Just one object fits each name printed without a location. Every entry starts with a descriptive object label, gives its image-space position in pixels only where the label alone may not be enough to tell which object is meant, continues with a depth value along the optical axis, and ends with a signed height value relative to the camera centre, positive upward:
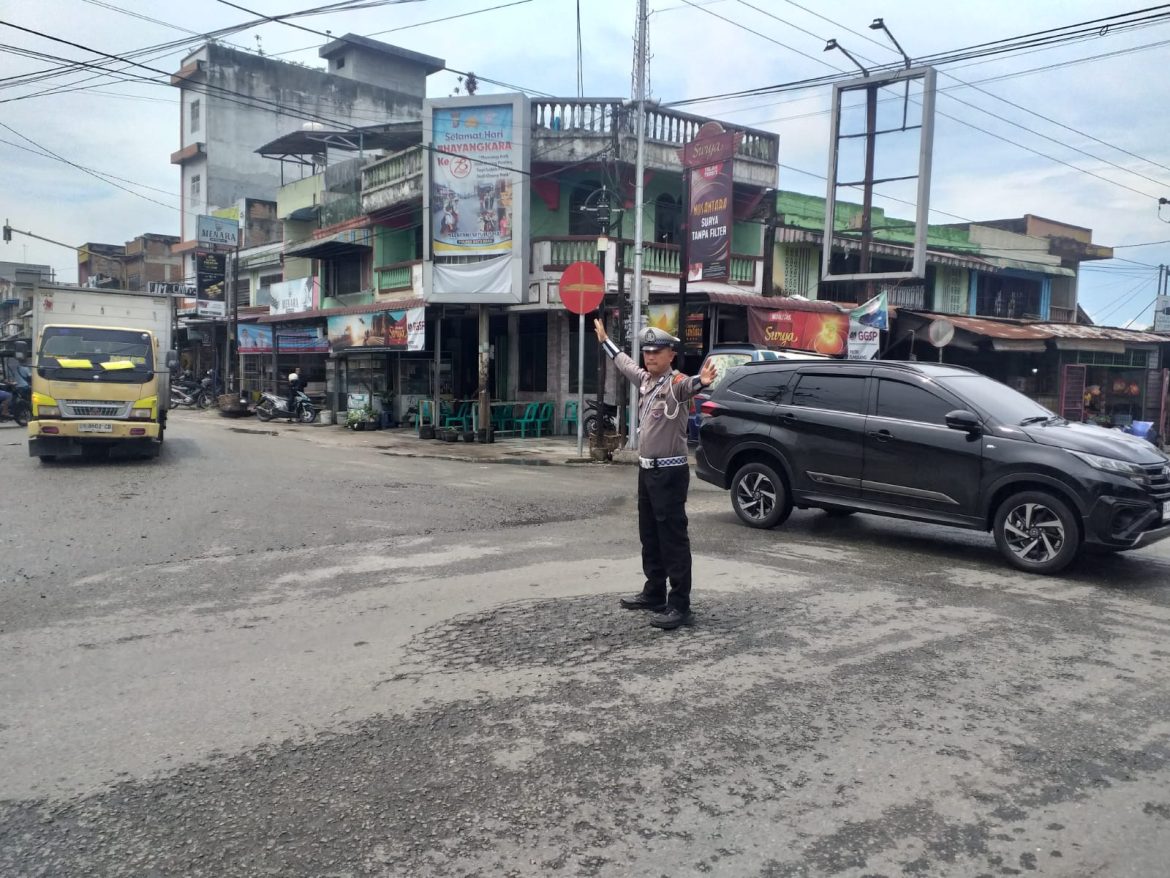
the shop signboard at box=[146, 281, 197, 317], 35.74 +2.68
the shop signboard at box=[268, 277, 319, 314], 27.02 +1.96
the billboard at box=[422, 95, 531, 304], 19.20 +3.78
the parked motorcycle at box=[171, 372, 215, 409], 32.84 -1.55
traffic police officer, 5.44 -0.66
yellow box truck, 13.33 -0.64
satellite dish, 16.45 +0.88
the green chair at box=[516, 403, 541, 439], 20.52 -1.28
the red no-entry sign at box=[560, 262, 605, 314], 14.84 +1.33
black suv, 6.96 -0.73
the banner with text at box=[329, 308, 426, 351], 19.42 +0.70
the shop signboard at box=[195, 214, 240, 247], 30.80 +4.45
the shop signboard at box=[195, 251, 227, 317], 31.61 +2.61
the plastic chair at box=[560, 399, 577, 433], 20.98 -1.23
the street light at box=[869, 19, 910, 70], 15.66 +6.35
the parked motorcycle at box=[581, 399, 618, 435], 19.16 -1.14
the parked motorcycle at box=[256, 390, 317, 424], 25.70 -1.56
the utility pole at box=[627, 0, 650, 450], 15.48 +3.62
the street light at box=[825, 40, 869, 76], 16.55 +6.27
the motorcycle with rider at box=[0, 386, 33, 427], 22.84 -1.50
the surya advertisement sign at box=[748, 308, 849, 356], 18.31 +0.95
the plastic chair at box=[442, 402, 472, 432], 20.20 -1.36
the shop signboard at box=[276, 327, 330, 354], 24.83 +0.49
